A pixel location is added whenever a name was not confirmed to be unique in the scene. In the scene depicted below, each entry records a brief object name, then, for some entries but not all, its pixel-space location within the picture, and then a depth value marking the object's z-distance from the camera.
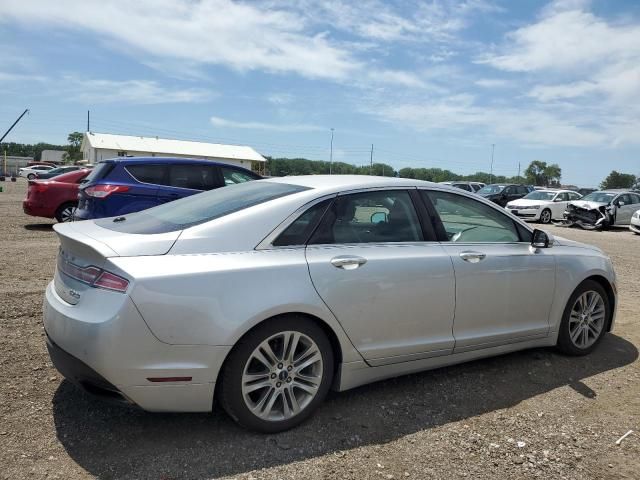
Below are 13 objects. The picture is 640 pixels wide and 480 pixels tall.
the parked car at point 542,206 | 23.20
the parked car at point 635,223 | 18.86
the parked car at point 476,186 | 32.34
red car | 11.65
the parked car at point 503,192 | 26.75
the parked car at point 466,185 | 30.04
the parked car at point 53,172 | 27.90
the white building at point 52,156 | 95.62
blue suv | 8.79
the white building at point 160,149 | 62.59
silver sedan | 2.88
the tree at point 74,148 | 92.06
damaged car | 20.89
